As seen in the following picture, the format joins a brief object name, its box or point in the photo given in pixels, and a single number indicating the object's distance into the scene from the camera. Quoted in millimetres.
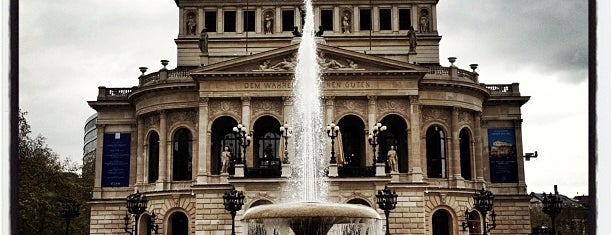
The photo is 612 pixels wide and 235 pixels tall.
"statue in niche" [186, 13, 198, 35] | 53344
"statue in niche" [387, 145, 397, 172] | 40419
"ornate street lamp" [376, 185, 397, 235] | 28556
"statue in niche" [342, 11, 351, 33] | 52438
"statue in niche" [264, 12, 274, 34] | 52594
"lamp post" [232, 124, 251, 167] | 37156
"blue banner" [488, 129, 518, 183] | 46938
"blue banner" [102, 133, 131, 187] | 47219
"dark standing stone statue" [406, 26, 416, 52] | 45812
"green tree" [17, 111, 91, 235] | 32844
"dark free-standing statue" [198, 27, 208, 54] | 46031
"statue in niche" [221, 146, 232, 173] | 41375
